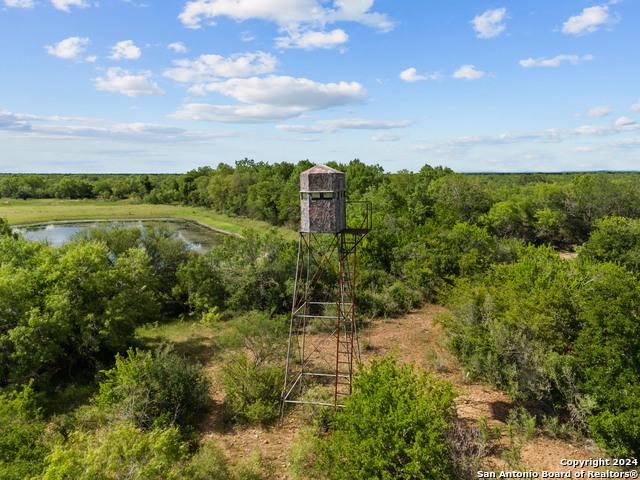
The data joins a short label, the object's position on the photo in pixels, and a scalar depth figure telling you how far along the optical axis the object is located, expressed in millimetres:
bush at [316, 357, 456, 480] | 8039
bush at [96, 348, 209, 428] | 11891
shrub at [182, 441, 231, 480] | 9414
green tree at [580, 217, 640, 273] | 26244
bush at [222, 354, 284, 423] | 12734
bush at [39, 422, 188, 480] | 7082
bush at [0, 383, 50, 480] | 8633
